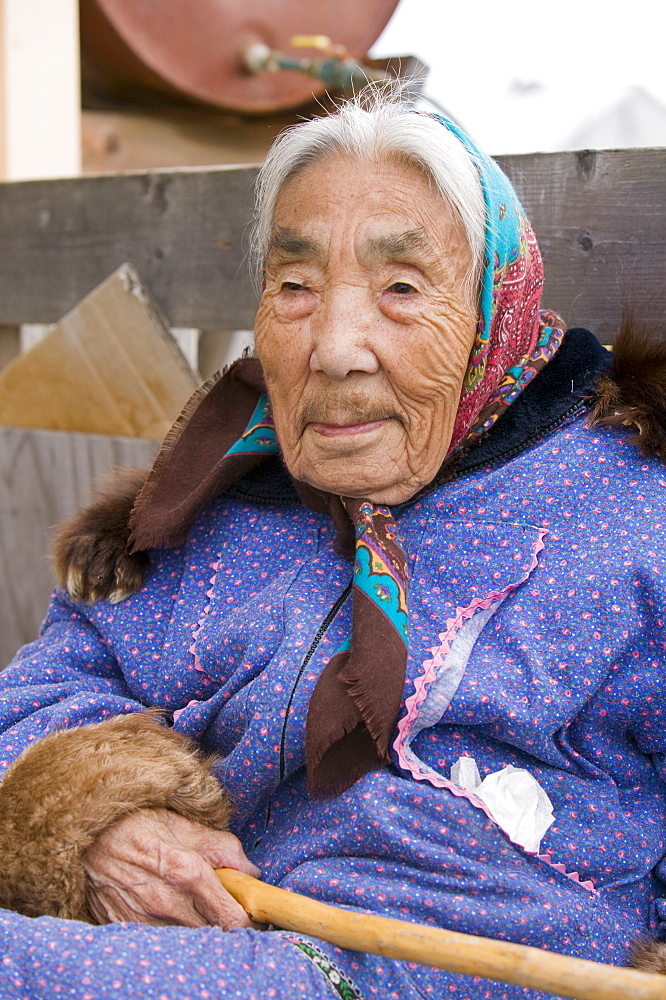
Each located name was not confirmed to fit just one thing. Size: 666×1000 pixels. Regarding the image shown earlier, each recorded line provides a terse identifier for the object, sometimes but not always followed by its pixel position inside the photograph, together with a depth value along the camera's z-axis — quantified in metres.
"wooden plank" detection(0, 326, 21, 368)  3.30
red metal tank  3.83
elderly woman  1.43
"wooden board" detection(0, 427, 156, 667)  2.78
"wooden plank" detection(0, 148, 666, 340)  1.99
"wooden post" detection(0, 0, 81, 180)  3.23
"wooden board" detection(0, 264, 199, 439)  2.73
